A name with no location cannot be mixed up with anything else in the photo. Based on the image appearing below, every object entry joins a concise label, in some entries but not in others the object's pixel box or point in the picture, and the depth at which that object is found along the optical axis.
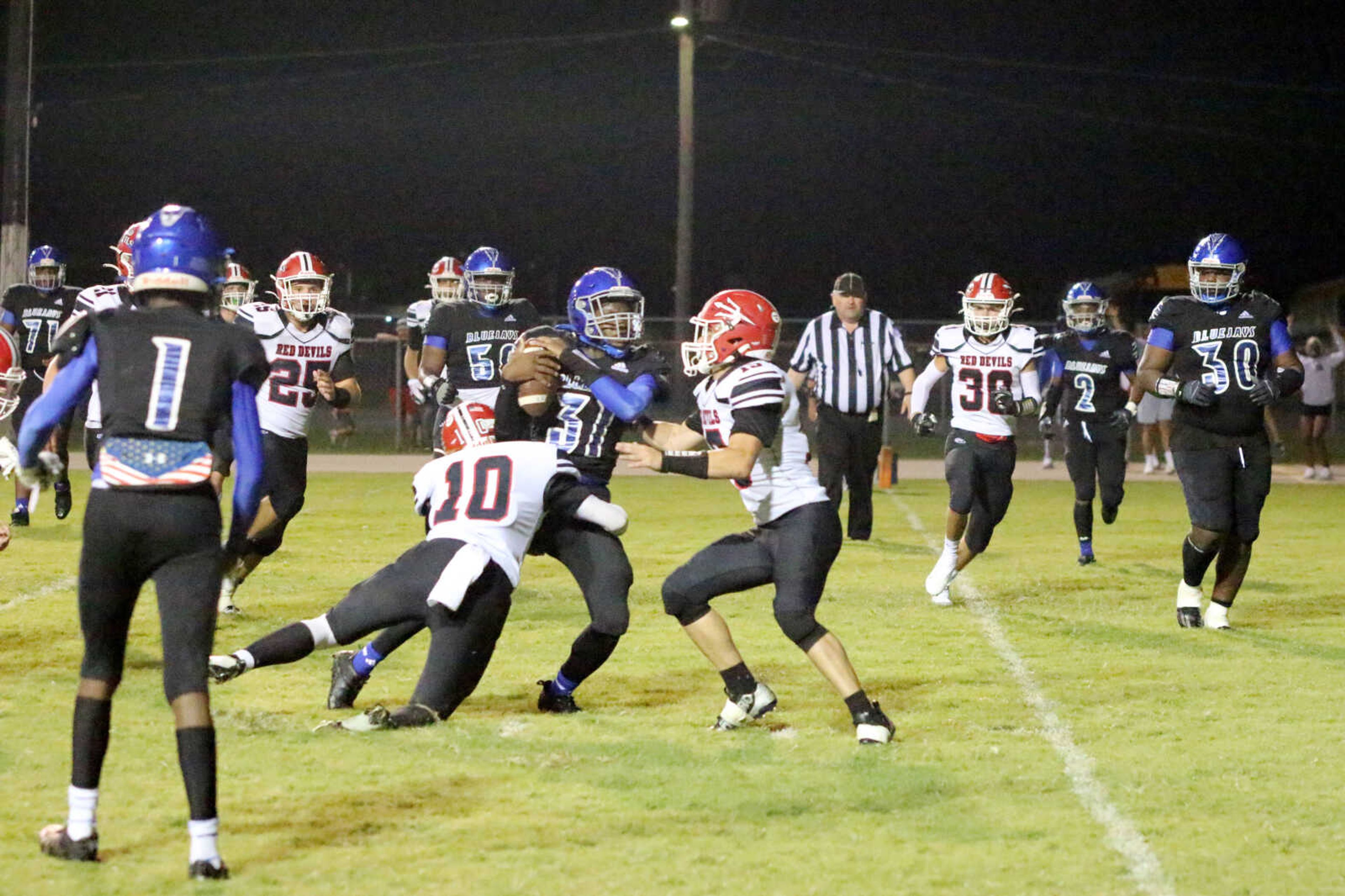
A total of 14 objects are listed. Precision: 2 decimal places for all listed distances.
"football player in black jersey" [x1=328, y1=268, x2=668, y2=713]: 12.56
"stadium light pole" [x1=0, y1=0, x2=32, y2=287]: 38.31
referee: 23.78
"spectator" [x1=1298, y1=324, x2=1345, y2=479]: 38.47
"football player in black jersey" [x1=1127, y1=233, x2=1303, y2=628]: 16.92
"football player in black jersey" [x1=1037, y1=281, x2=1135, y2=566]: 22.72
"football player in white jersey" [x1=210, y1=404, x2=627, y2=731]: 11.80
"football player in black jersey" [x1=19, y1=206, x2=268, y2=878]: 8.58
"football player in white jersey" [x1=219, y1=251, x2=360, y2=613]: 16.95
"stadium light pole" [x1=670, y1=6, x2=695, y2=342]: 50.16
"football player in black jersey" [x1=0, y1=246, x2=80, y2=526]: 25.25
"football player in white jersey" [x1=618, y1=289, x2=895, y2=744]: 11.83
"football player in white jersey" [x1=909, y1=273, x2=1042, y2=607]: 18.83
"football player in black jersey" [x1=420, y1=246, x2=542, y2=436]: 19.02
